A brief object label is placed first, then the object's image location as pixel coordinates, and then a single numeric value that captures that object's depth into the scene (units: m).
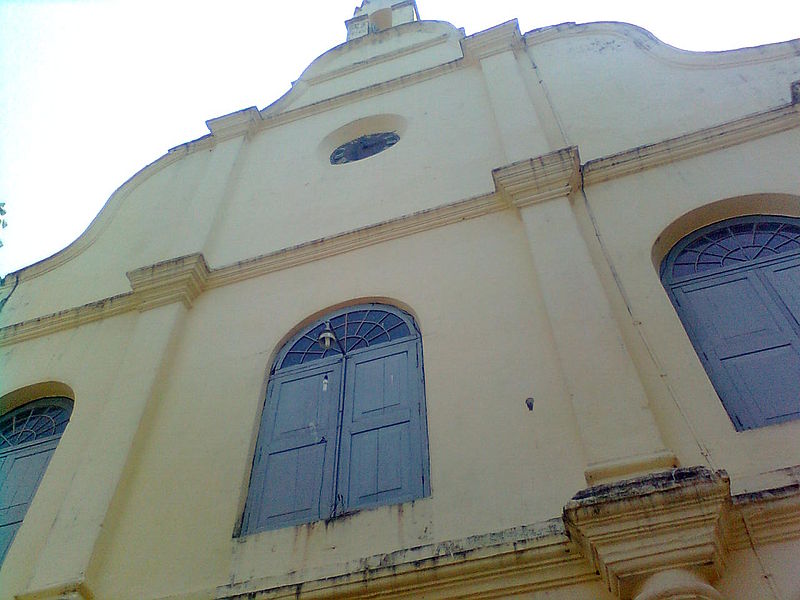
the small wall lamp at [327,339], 6.49
